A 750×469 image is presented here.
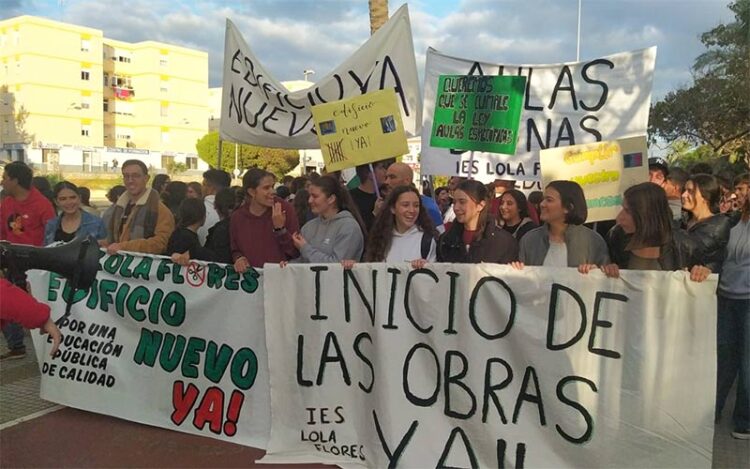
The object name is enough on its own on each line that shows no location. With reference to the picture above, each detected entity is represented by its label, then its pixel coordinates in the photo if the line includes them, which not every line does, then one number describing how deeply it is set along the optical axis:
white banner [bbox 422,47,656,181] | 5.74
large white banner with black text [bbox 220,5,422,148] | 6.41
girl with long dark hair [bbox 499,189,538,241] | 5.44
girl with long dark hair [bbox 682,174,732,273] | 4.52
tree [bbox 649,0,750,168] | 18.17
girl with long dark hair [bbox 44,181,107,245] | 5.64
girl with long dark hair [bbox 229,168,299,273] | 4.64
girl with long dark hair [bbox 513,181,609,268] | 3.86
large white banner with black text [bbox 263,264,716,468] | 3.41
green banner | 5.70
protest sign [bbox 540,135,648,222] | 4.65
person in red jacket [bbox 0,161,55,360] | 6.18
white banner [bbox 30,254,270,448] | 4.26
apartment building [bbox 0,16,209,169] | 70.19
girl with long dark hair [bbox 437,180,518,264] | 3.99
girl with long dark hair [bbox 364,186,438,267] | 4.17
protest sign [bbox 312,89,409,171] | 5.29
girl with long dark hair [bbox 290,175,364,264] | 4.27
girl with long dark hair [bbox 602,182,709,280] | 3.81
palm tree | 10.10
